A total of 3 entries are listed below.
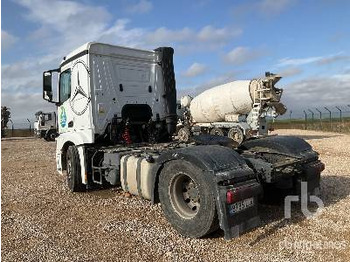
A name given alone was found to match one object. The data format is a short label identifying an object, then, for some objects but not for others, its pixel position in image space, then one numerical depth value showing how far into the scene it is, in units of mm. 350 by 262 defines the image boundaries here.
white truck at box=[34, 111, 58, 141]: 32062
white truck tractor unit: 4859
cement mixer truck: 19234
